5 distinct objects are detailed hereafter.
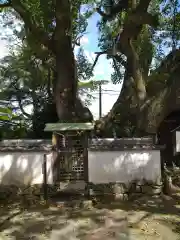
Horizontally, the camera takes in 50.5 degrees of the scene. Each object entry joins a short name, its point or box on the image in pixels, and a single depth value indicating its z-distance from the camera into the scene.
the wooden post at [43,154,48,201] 5.35
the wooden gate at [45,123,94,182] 5.72
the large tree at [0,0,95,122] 7.35
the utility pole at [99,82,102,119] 18.37
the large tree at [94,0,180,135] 6.83
